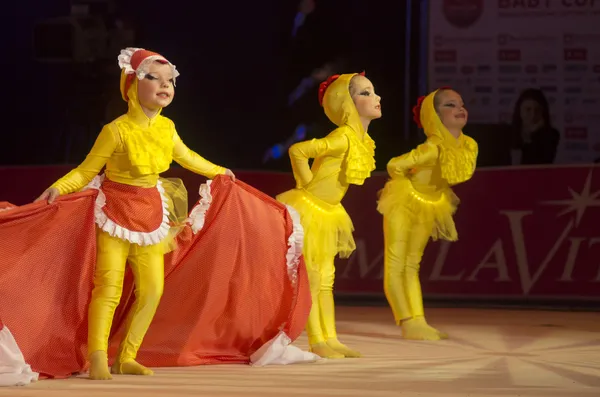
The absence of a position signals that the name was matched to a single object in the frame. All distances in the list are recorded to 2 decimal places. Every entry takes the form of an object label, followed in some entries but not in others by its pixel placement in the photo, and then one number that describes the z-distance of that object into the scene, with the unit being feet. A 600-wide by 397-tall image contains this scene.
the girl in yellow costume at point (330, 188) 41.26
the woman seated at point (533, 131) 63.47
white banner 64.91
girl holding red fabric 35.63
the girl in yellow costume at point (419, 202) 47.52
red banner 58.61
